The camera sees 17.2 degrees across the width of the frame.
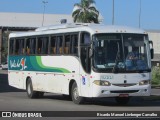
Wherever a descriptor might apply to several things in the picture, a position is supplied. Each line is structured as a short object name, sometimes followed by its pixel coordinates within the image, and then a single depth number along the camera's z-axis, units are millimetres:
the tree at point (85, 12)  86438
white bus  20188
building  122375
